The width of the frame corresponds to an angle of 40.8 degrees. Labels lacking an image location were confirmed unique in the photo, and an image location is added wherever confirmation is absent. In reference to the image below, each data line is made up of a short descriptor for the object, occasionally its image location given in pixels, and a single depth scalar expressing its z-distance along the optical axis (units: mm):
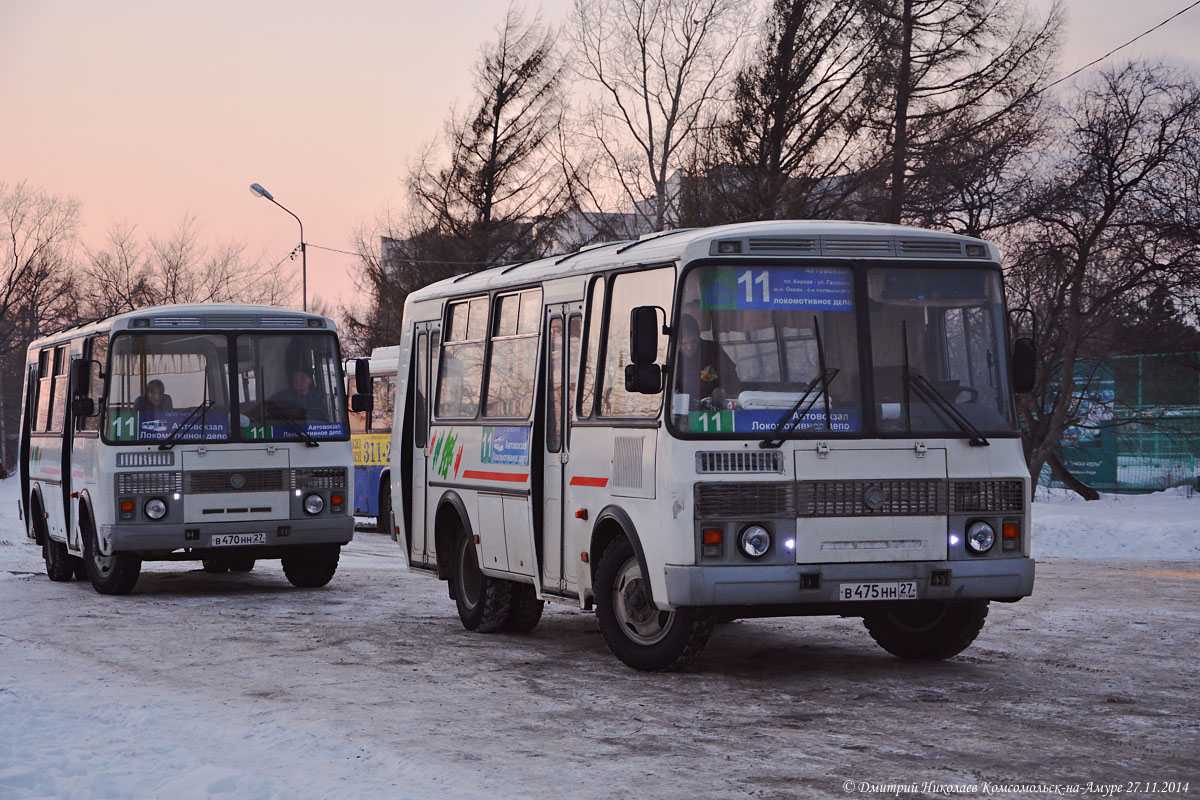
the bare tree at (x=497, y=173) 44938
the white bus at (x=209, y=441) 15789
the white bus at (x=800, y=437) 9508
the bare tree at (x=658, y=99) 41688
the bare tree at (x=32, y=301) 65688
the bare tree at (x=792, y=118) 30203
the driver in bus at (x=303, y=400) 16344
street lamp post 47844
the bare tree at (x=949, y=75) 30177
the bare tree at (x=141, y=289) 72750
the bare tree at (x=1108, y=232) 30594
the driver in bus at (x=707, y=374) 9594
